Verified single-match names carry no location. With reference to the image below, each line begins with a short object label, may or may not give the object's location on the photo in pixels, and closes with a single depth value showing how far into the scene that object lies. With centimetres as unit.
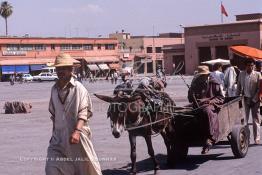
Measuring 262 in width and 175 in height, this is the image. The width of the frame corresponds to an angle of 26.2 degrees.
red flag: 7964
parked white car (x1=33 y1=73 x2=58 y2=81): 8362
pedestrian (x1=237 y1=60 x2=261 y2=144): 1209
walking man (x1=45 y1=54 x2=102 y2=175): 621
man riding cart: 976
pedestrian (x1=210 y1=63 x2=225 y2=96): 1472
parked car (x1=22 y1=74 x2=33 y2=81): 8464
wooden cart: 995
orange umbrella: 1195
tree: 11525
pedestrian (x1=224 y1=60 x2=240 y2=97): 1455
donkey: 846
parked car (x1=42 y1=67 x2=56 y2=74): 8785
